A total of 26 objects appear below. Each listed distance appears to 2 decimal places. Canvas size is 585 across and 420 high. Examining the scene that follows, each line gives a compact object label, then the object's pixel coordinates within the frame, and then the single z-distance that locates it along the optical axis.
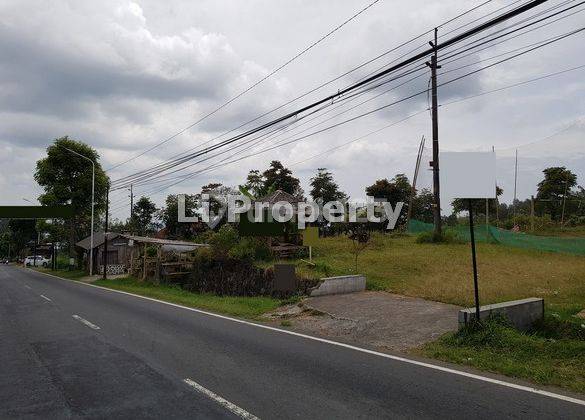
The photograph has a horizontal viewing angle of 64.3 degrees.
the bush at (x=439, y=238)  27.45
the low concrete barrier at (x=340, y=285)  15.82
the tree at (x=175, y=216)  51.75
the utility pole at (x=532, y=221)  36.50
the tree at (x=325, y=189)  49.78
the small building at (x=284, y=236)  25.60
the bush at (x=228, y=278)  19.15
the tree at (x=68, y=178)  43.38
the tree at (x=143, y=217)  60.69
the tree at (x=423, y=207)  51.97
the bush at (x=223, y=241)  23.42
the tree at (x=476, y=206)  42.69
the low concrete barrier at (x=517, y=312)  8.91
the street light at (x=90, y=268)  39.55
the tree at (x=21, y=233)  89.75
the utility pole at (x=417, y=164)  31.03
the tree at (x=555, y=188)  49.22
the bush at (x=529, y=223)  38.00
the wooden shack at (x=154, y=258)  26.48
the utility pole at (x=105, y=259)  33.68
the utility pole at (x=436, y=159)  26.66
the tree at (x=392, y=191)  45.94
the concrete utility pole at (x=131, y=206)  55.35
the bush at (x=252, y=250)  22.95
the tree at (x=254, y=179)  48.81
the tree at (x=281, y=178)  50.08
